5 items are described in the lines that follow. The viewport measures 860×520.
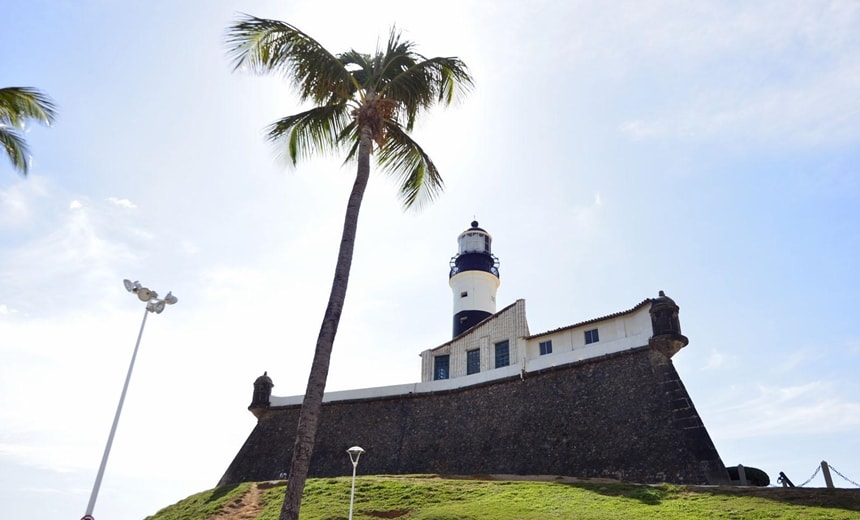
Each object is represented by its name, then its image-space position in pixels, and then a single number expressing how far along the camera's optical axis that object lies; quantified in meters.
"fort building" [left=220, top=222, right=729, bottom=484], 22.17
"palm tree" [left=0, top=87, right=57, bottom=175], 15.95
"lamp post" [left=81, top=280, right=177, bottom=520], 14.19
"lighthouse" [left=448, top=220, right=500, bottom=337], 37.22
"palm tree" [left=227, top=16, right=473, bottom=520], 13.32
